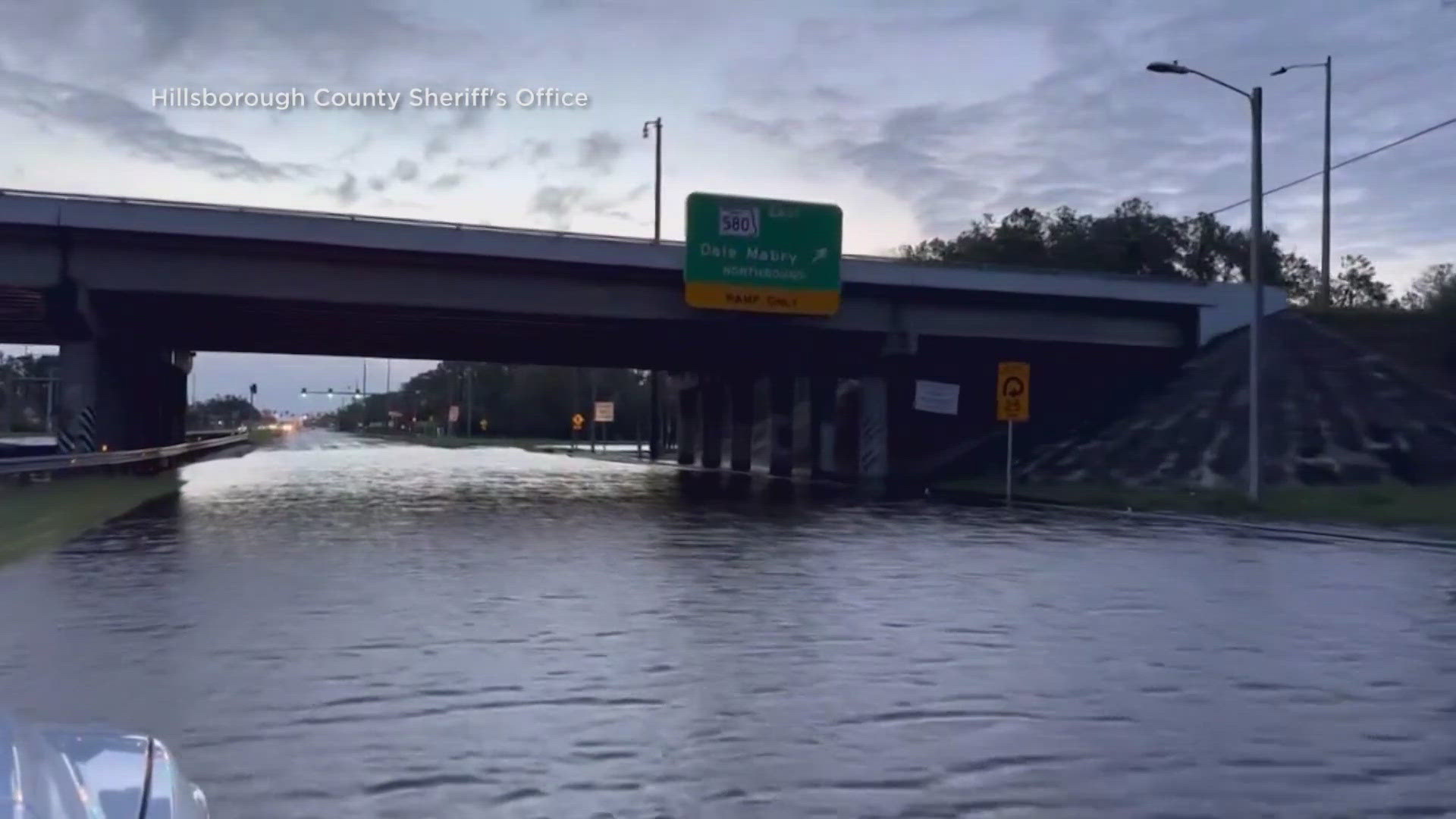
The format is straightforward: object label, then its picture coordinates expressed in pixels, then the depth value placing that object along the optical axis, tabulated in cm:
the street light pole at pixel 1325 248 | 5794
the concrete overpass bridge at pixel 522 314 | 3778
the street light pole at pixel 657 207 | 6675
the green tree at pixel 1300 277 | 9662
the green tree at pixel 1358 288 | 9706
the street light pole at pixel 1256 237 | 3222
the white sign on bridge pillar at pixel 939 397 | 4444
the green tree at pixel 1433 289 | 5128
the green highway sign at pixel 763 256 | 4228
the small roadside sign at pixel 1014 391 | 3984
